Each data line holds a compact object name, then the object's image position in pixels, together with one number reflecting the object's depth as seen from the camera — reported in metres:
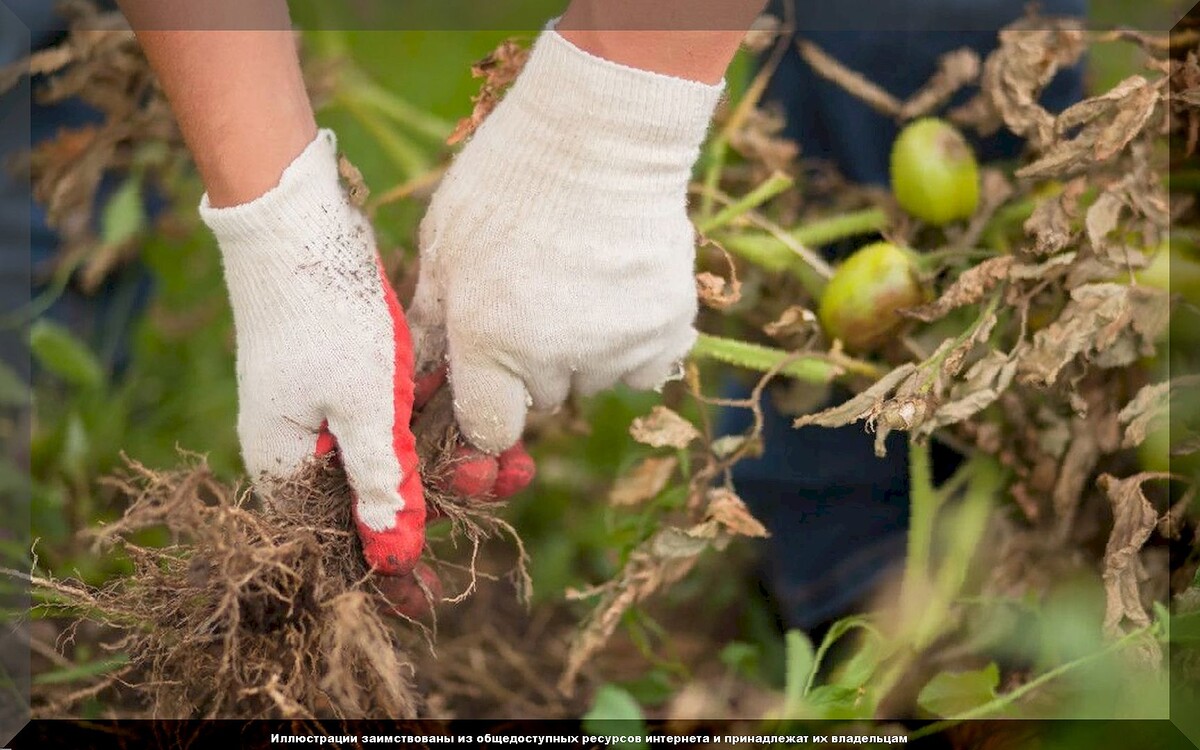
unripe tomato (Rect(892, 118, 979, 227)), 1.19
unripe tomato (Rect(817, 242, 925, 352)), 1.14
